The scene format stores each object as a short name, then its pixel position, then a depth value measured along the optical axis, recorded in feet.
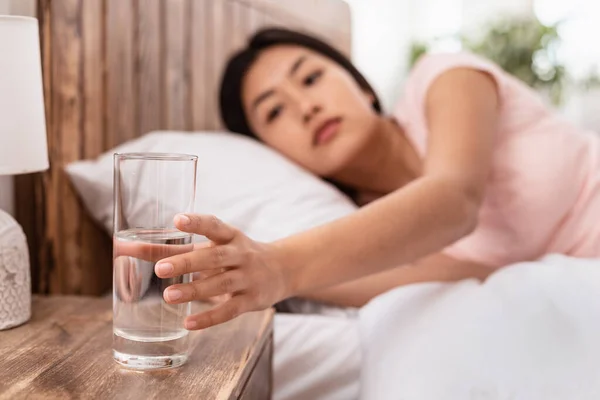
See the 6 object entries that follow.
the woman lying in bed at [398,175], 2.41
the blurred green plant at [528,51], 9.71
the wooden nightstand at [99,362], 1.97
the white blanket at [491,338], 2.41
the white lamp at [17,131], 2.50
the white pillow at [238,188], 3.77
